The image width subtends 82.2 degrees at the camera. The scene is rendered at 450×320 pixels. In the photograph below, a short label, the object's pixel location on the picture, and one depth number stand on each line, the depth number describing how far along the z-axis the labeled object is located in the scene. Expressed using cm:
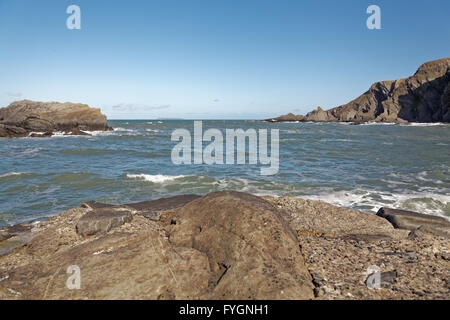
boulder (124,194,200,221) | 646
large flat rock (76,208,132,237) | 537
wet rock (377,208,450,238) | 554
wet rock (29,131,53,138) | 3523
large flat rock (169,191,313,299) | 285
